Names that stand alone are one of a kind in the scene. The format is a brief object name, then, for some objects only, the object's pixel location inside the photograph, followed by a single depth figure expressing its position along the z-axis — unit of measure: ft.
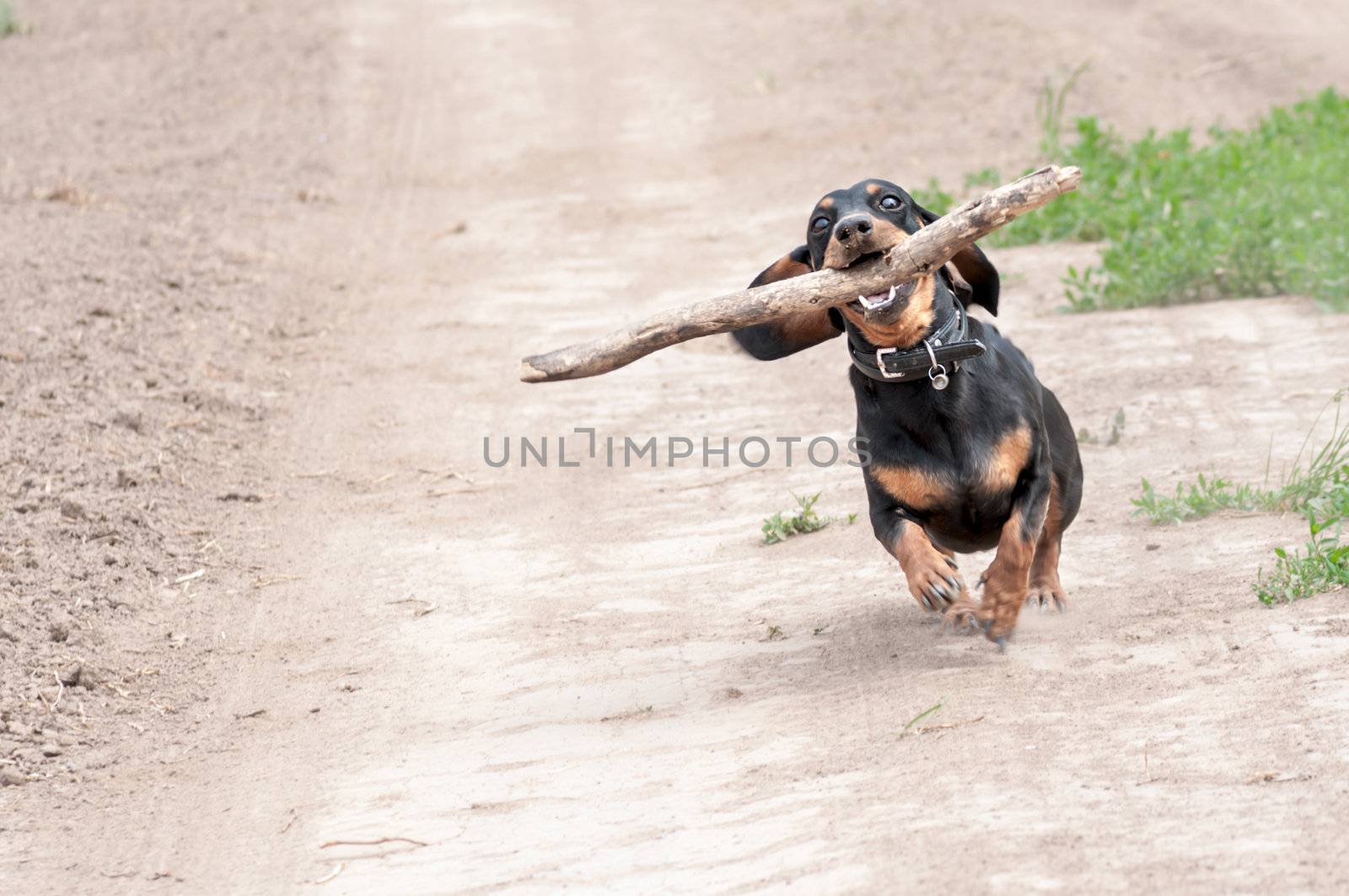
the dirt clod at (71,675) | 31.65
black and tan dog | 28.86
